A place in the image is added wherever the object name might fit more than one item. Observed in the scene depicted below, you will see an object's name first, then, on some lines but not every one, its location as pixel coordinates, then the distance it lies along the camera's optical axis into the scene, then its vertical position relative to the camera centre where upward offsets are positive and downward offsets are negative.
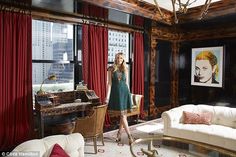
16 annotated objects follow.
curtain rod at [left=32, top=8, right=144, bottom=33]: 3.97 +1.02
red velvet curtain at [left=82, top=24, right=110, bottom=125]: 4.65 +0.25
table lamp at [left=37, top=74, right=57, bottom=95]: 3.84 -0.30
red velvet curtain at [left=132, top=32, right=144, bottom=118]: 5.74 +0.08
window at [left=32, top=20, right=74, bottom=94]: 4.19 +0.28
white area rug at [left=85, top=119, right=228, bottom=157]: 3.04 -1.38
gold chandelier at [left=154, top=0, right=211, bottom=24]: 2.54 +0.71
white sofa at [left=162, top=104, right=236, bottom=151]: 3.35 -0.98
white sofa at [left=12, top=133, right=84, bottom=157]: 1.84 -0.68
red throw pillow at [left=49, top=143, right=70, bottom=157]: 1.77 -0.68
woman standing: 4.10 -0.39
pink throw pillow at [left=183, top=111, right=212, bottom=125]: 3.94 -0.87
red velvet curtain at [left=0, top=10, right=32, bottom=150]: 3.54 -0.17
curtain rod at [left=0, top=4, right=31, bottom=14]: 3.53 +1.00
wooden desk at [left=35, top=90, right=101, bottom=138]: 3.60 -0.64
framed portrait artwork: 6.05 +0.09
